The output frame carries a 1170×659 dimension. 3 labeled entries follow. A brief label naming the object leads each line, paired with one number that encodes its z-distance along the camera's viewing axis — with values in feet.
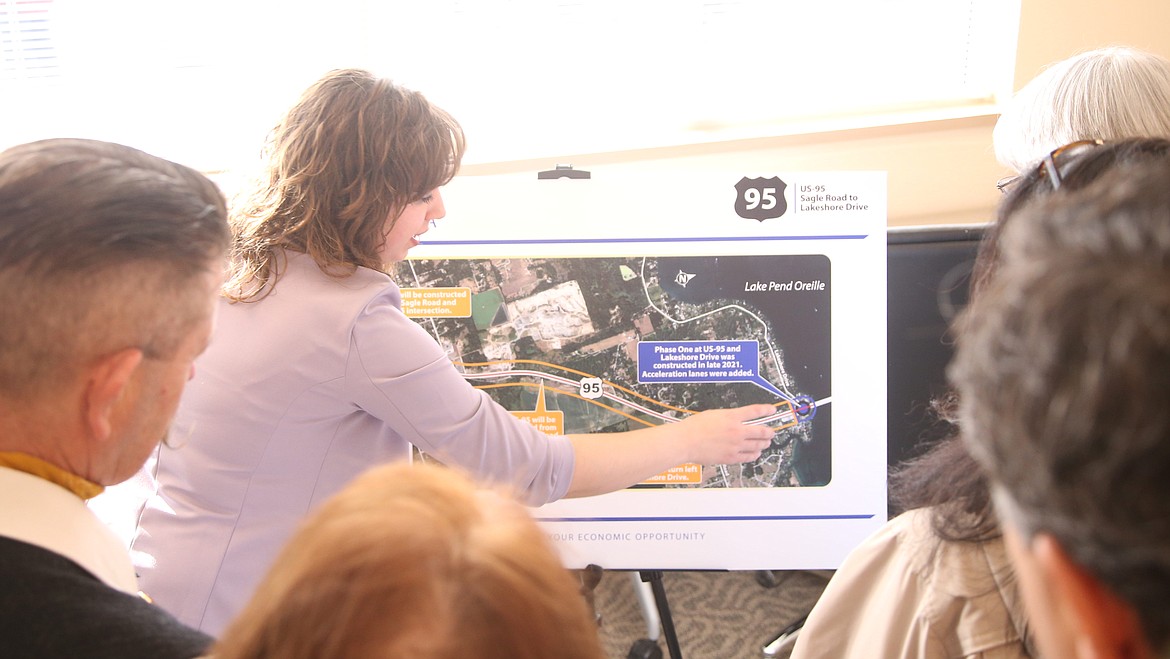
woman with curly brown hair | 4.82
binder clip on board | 6.73
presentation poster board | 6.68
